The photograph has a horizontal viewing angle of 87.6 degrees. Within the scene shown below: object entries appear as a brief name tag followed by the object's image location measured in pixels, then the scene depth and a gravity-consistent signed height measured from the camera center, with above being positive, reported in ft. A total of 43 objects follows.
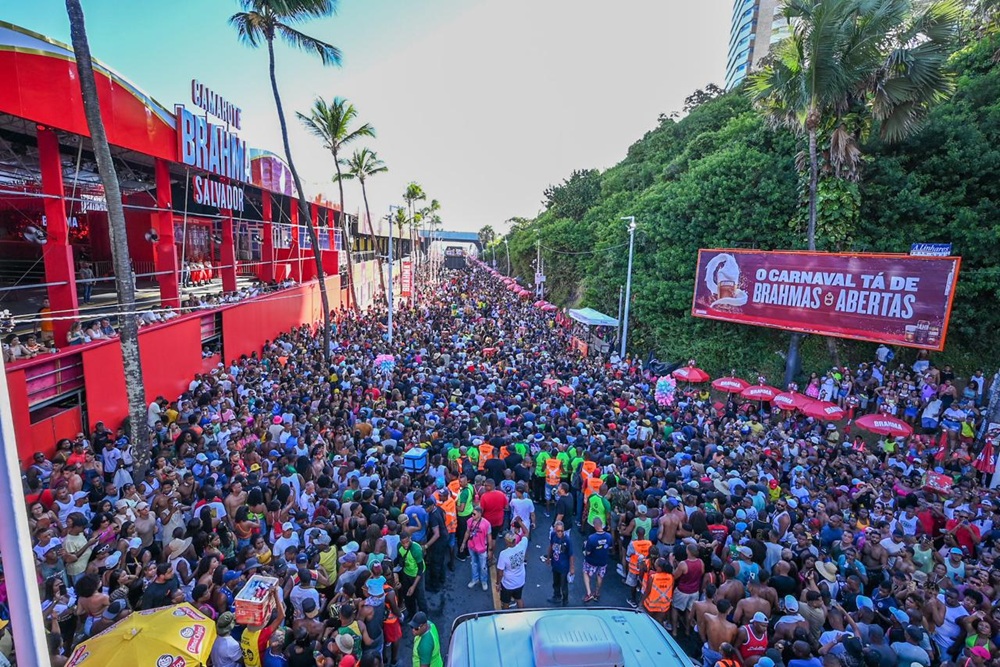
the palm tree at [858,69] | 45.62 +17.15
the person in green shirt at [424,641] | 16.24 -12.19
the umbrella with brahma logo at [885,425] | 36.06 -11.39
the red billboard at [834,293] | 43.98 -3.21
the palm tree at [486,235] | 404.98 +11.50
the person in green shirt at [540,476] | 31.63 -13.79
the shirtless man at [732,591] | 19.35 -12.28
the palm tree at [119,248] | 27.48 -0.51
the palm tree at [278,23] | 51.55 +22.32
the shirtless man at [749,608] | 18.31 -12.20
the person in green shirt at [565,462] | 30.94 -12.38
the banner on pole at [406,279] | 94.02 -5.83
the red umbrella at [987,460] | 35.40 -13.26
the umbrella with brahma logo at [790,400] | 42.06 -11.46
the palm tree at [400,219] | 170.47 +9.42
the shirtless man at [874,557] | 22.40 -12.85
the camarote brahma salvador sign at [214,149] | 49.11 +9.52
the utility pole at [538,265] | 124.53 -3.49
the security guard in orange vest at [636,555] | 22.49 -13.27
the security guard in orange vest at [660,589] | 20.71 -13.21
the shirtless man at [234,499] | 23.58 -11.54
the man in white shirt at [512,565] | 21.39 -12.87
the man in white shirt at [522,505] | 25.32 -12.24
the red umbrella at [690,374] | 51.69 -11.78
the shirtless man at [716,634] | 17.58 -12.67
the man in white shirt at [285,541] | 20.89 -11.82
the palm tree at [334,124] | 74.84 +17.31
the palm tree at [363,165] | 110.83 +17.02
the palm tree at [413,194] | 187.52 +19.13
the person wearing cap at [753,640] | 17.15 -12.51
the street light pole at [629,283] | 66.98 -3.82
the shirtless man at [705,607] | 18.42 -12.36
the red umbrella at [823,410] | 40.22 -11.64
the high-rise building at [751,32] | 261.24 +116.71
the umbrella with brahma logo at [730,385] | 47.75 -11.71
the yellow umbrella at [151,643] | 12.71 -10.11
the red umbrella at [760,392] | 44.80 -11.56
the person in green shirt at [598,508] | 25.54 -12.45
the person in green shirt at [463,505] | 26.45 -12.92
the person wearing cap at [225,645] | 15.53 -11.90
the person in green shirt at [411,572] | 21.30 -13.23
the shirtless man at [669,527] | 23.57 -12.19
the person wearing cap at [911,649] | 16.53 -12.23
